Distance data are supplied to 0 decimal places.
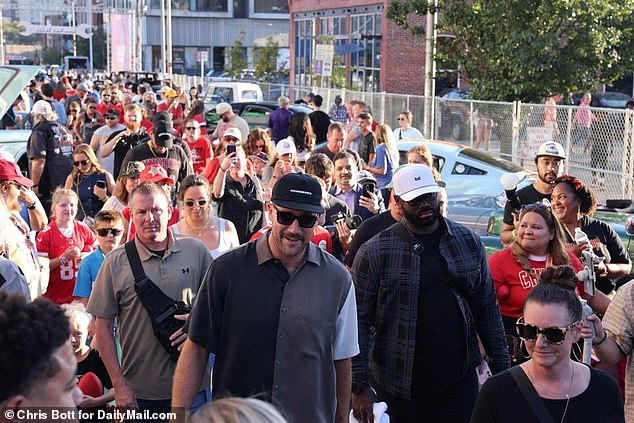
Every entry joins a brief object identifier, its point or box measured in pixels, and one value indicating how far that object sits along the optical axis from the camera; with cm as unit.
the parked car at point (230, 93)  3450
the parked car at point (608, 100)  3394
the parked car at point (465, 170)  1506
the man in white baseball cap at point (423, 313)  548
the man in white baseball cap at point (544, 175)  880
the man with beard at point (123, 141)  1287
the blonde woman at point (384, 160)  1293
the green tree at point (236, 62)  5738
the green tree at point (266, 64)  5441
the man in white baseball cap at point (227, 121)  1703
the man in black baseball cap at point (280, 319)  460
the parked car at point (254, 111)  2841
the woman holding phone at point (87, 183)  1064
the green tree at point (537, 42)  2192
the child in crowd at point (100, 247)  659
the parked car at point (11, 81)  1433
